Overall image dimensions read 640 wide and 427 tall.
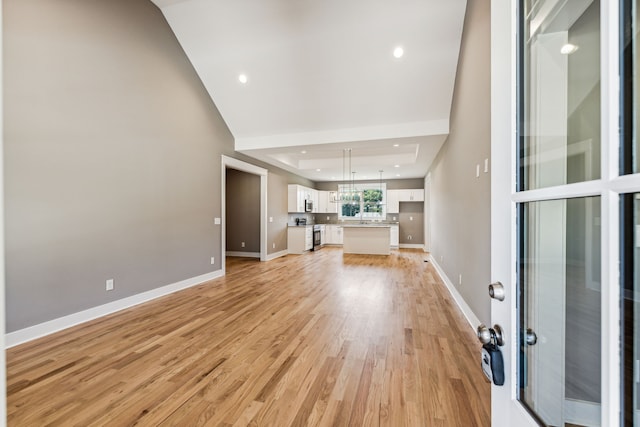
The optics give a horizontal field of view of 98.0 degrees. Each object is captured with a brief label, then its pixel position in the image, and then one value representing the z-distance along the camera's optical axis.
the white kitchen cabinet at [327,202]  10.61
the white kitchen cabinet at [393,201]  9.77
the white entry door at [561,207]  0.48
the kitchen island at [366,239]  7.68
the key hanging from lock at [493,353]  0.77
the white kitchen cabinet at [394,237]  9.59
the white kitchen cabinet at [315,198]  9.80
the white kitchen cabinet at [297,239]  8.25
